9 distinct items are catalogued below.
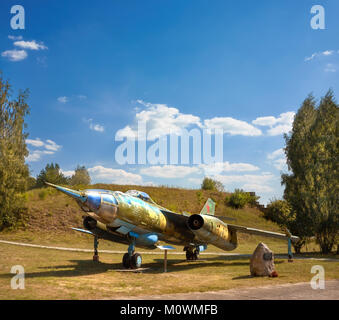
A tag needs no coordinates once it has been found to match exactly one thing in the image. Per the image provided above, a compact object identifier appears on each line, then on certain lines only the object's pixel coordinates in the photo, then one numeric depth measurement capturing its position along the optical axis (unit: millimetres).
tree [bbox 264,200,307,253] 31094
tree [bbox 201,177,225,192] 66562
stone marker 15031
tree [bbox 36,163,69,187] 60600
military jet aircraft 14711
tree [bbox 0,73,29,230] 35094
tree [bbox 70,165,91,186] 83938
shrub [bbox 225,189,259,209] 53688
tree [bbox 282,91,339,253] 30780
